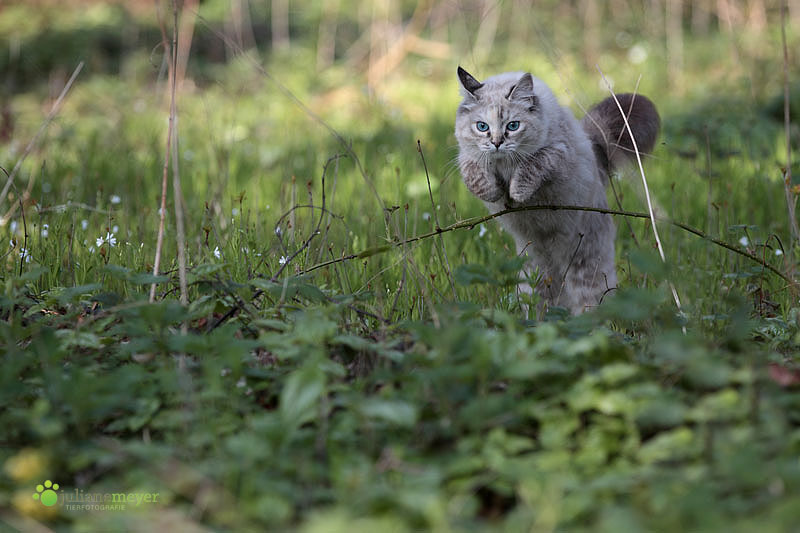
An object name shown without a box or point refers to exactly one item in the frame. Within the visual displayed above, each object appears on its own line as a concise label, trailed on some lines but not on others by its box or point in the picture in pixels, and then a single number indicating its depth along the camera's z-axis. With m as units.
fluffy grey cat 6.69
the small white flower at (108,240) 6.30
